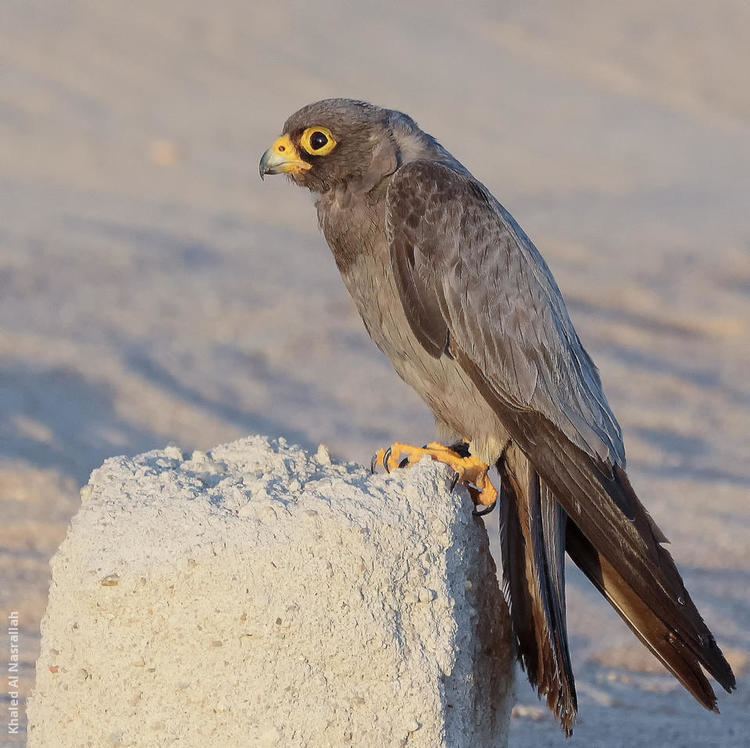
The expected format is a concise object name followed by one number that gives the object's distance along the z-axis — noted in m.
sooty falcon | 9.88
